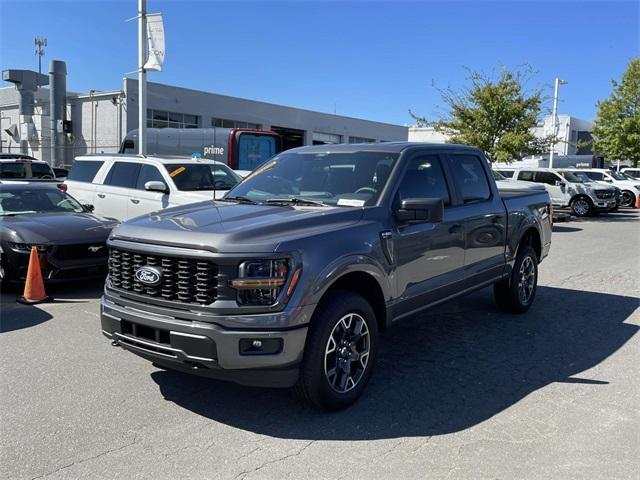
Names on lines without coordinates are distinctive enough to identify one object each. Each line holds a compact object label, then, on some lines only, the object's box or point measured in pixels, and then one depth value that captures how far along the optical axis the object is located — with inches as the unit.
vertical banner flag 565.3
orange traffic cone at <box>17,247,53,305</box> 277.3
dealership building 1181.1
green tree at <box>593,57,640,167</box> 1310.3
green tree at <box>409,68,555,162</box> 843.4
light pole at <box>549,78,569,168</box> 1191.6
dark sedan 291.4
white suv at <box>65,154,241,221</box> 398.3
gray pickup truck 144.2
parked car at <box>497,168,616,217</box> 873.5
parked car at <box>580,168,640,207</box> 1089.4
